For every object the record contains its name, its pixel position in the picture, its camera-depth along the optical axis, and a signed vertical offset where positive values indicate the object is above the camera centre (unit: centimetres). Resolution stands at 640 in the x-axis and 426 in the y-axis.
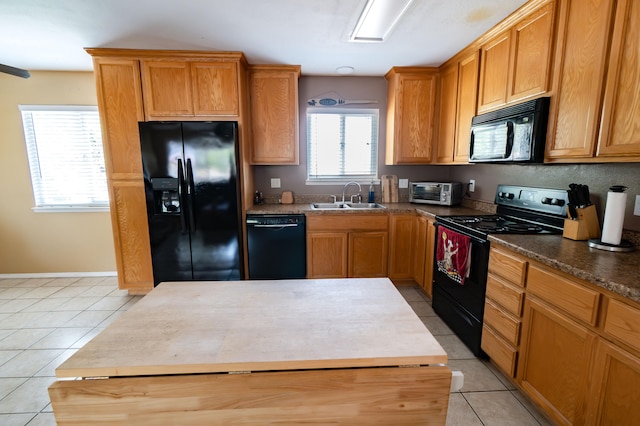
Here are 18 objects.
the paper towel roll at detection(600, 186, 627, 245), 153 -22
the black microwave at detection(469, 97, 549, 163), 189 +30
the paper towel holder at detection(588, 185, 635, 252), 153 -39
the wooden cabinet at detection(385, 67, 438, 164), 325 +71
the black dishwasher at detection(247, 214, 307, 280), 307 -76
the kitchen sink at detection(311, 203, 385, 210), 355 -38
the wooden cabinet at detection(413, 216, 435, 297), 287 -83
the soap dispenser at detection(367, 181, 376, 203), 368 -28
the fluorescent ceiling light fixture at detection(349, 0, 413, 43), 197 +117
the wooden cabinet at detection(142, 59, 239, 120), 283 +86
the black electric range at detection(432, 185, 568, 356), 202 -42
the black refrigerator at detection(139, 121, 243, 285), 275 -24
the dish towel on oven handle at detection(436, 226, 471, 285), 215 -64
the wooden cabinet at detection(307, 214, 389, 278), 315 -78
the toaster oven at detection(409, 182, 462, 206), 321 -21
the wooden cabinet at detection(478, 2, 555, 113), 187 +82
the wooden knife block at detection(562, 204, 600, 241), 173 -30
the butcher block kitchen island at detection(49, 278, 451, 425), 82 -59
